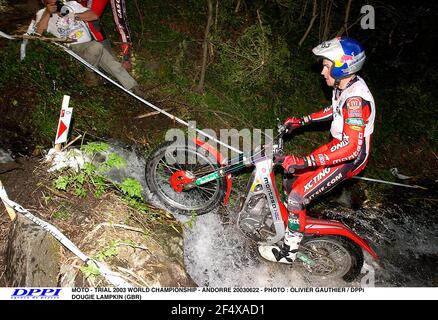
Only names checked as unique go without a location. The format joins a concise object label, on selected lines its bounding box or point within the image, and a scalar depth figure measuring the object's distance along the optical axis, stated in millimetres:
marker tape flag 4096
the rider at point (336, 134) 3578
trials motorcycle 4219
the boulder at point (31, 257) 3072
